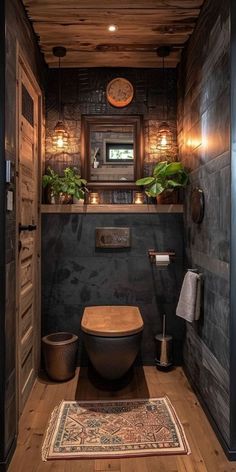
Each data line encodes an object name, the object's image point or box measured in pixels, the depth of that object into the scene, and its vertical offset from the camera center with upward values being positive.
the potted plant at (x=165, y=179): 2.72 +0.37
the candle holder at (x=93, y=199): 2.98 +0.23
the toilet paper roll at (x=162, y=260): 2.80 -0.28
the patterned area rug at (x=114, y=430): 1.84 -1.18
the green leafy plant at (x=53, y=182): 2.84 +0.36
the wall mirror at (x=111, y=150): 3.06 +0.67
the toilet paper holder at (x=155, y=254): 2.85 -0.23
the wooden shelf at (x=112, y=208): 2.91 +0.15
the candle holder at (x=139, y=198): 2.99 +0.24
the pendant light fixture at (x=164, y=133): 3.01 +0.80
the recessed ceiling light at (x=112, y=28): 2.46 +1.41
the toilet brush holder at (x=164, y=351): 2.82 -1.02
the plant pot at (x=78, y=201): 2.92 +0.21
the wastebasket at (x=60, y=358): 2.62 -1.00
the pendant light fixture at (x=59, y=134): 2.96 +0.78
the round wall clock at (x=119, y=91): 3.04 +1.17
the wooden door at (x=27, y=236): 2.20 -0.07
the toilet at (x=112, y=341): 2.18 -0.73
